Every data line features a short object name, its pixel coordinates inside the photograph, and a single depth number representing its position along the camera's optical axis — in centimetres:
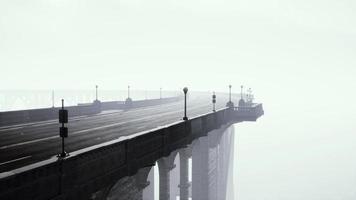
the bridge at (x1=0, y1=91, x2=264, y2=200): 1159
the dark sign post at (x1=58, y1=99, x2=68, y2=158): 1345
